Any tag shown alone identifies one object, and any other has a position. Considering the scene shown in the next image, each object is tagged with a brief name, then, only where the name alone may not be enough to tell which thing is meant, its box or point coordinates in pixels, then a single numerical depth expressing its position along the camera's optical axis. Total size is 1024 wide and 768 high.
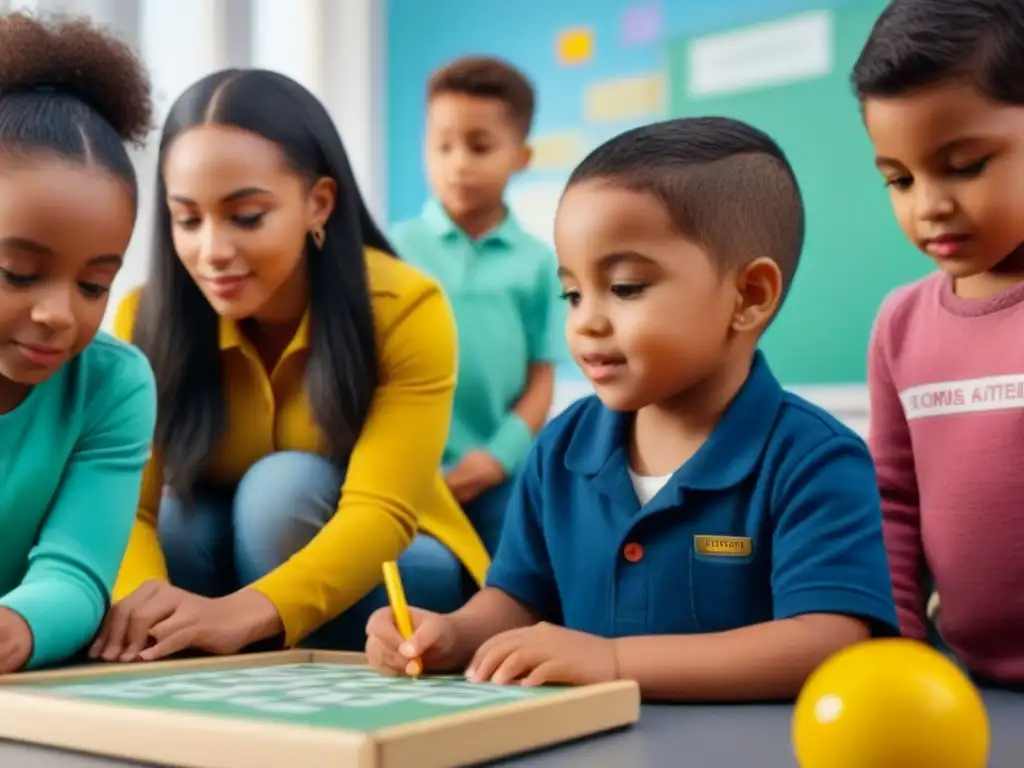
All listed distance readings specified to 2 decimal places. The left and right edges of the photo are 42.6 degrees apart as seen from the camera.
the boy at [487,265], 2.13
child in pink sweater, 0.97
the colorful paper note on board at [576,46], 2.72
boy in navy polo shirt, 0.88
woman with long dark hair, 1.29
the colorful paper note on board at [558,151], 2.75
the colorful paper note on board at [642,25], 2.63
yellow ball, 0.61
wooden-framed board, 0.63
